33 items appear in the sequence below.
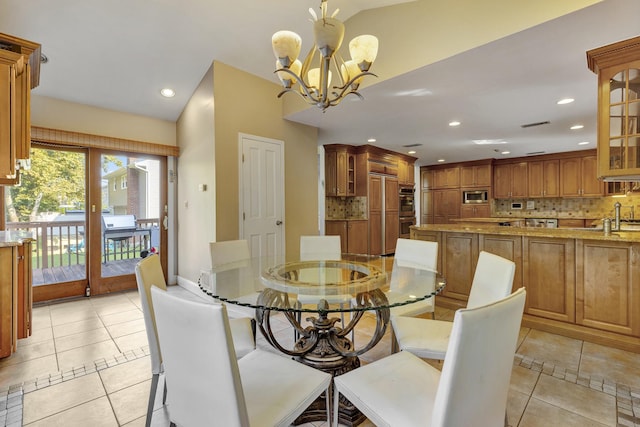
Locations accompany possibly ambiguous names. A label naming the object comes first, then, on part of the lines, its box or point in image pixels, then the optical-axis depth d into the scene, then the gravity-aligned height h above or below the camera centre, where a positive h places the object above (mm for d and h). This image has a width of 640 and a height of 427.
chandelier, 1727 +973
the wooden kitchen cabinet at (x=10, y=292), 2152 -587
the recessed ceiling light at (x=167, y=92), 3613 +1503
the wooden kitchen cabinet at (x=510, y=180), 6938 +715
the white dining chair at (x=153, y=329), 1416 -566
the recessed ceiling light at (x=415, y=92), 2996 +1229
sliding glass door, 3486 -17
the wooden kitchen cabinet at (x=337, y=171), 5820 +807
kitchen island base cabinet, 2328 -597
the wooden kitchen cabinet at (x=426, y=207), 8219 +98
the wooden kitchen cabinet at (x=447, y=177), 7679 +885
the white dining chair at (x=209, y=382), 865 -533
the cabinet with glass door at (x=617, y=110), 2162 +756
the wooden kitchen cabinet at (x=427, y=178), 8195 +910
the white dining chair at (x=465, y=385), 820 -541
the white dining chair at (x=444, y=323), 1461 -661
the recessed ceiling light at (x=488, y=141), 5223 +1245
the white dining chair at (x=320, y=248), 2688 -356
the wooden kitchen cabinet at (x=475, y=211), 7180 -24
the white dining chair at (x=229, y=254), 2382 -355
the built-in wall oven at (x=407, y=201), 6910 +228
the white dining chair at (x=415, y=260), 1994 -404
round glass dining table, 1490 -445
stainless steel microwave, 7212 +350
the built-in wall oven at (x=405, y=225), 6918 -336
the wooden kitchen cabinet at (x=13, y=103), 2059 +815
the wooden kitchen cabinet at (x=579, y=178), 6117 +663
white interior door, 3443 +216
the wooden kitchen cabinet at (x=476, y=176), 7185 +865
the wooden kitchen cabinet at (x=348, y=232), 5781 -418
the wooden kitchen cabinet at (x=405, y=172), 6844 +927
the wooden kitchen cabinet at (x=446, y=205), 7672 +142
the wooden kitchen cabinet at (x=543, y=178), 6550 +712
